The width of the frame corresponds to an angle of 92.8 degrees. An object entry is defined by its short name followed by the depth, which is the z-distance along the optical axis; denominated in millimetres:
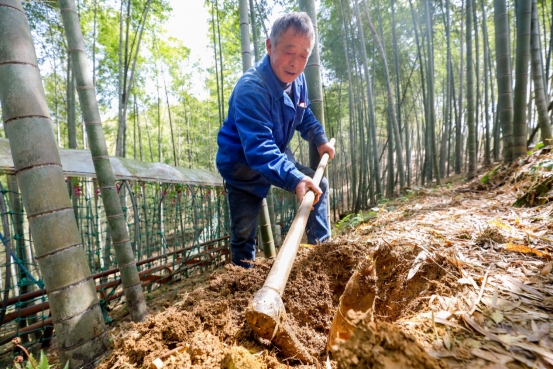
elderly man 1665
